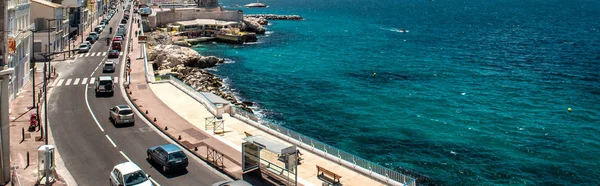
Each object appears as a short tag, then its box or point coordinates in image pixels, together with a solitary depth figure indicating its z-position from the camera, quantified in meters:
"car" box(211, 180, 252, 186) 24.41
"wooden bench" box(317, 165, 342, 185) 27.25
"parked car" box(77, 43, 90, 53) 74.81
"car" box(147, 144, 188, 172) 28.67
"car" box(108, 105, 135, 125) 38.06
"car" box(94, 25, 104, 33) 100.70
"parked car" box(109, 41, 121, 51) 77.94
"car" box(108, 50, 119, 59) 70.63
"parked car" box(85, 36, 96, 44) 85.84
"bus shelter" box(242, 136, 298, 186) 26.64
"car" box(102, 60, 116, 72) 60.54
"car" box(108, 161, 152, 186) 25.12
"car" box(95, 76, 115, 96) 48.22
